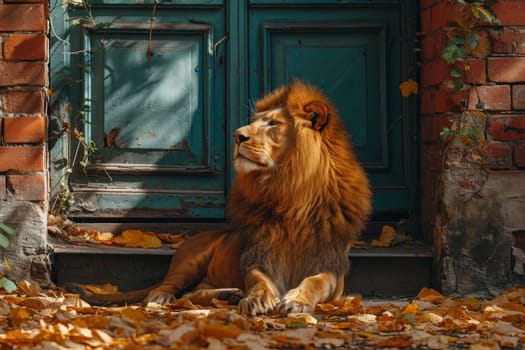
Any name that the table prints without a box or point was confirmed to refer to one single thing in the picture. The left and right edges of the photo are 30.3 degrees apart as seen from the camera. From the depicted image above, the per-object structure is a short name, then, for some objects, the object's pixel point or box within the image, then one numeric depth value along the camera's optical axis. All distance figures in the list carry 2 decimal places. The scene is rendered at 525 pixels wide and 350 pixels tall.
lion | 4.74
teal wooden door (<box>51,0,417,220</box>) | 5.66
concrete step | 5.27
